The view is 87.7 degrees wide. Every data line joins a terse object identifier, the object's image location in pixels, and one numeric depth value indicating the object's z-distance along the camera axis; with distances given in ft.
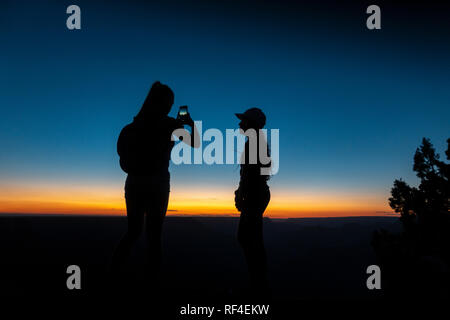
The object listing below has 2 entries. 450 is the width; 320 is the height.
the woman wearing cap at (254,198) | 9.44
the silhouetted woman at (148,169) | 8.22
